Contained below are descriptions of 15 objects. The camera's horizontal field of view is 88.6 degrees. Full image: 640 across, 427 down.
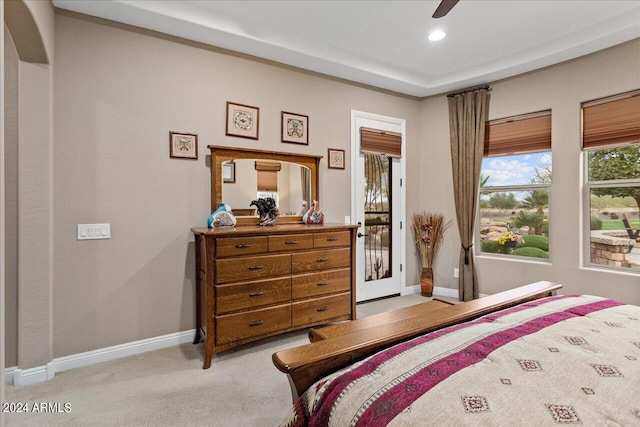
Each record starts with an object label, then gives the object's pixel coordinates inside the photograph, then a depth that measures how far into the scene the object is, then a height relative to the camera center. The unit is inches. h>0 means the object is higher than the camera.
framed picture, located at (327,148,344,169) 154.1 +26.7
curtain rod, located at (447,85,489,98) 161.6 +62.8
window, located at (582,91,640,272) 123.7 +14.0
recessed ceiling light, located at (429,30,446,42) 125.1 +69.4
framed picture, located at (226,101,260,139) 127.0 +37.3
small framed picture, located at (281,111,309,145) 140.1 +37.6
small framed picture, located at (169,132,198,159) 116.1 +25.0
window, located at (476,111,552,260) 148.3 +13.1
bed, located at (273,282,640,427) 34.8 -20.4
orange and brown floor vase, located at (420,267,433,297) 176.6 -36.4
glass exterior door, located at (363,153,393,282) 168.6 -1.4
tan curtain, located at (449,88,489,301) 161.6 +24.9
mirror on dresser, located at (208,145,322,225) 124.7 +14.1
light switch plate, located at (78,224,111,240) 102.4 -5.3
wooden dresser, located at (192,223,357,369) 100.7 -22.5
